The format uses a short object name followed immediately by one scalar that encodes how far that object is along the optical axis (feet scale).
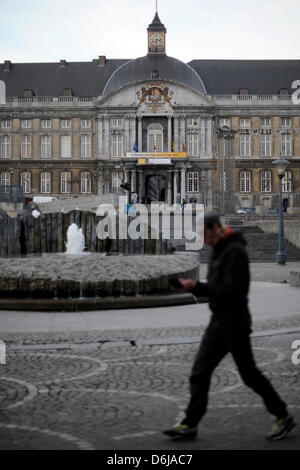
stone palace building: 237.04
